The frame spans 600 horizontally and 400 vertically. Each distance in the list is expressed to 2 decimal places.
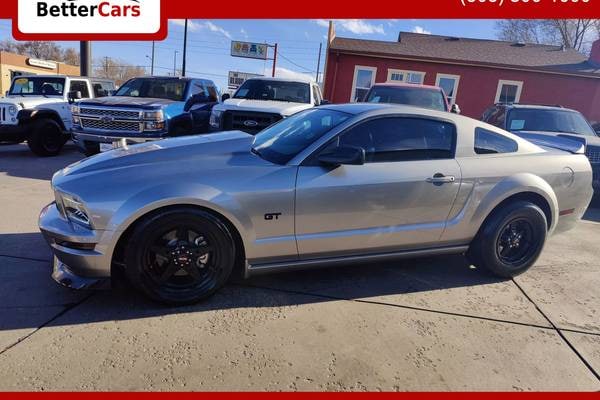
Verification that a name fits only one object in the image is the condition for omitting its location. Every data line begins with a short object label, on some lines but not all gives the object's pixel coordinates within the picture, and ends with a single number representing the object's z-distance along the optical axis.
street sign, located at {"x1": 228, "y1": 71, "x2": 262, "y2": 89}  40.37
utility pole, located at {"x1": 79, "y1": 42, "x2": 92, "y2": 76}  14.24
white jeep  8.45
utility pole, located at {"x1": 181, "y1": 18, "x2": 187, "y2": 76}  26.82
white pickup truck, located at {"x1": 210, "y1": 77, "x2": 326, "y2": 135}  6.90
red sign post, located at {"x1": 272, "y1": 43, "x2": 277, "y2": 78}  33.78
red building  18.08
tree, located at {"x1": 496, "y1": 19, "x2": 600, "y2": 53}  37.69
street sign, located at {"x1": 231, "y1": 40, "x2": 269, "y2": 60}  34.78
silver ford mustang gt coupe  2.79
